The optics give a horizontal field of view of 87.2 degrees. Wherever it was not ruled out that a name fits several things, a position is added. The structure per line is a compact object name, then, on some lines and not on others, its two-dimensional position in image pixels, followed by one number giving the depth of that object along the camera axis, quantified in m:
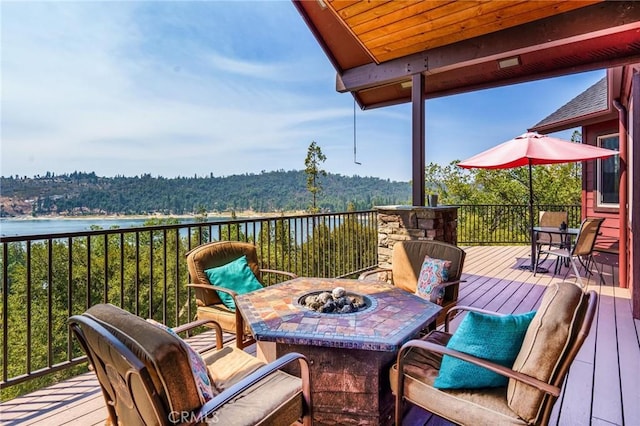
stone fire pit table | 1.71
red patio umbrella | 5.02
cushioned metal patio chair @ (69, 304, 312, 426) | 1.07
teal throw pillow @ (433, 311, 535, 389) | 1.51
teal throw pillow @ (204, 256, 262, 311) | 2.87
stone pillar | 4.07
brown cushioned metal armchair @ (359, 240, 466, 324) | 3.08
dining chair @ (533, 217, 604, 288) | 4.90
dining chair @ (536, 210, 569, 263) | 6.45
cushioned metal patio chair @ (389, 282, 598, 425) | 1.31
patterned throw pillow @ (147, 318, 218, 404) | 1.26
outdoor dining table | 5.38
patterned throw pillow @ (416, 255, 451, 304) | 3.03
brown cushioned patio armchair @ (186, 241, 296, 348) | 2.54
